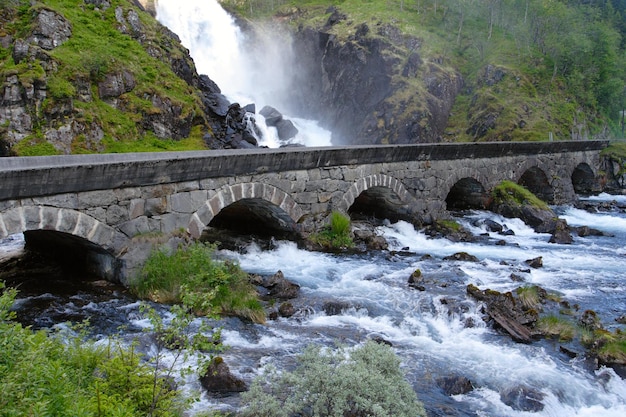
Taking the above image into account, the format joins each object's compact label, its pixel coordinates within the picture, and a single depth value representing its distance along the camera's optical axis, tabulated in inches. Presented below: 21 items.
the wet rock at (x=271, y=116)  1150.3
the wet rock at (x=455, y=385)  247.8
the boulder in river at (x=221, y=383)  229.1
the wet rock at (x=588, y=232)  651.1
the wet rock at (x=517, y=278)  427.8
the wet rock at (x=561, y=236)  601.6
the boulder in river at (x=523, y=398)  239.1
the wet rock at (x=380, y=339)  293.9
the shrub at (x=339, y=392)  183.8
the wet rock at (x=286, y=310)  332.2
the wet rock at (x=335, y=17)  1675.7
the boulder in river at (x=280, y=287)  365.1
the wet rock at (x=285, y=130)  1131.9
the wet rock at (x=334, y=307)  339.9
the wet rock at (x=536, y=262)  478.6
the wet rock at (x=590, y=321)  328.5
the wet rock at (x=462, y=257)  489.7
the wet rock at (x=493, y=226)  660.7
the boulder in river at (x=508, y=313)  316.5
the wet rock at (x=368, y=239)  525.0
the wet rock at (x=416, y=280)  393.4
